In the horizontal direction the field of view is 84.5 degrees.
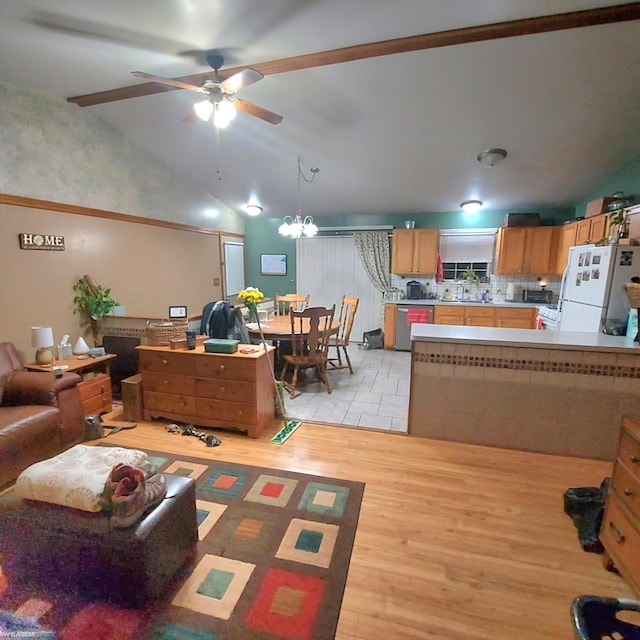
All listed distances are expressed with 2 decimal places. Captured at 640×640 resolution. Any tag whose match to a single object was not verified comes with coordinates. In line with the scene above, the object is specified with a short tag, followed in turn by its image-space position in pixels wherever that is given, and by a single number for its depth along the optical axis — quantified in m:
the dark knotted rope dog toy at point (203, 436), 2.81
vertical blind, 6.40
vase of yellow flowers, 3.13
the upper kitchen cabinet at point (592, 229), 3.87
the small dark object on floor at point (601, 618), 0.94
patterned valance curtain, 6.12
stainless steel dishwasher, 5.62
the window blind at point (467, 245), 5.79
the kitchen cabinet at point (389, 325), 5.88
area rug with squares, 1.39
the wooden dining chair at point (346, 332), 4.48
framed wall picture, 6.77
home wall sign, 3.14
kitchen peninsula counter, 2.54
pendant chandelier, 4.36
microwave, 5.39
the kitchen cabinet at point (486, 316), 5.23
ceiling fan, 2.19
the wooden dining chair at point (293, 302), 5.20
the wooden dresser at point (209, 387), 2.87
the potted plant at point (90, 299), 3.69
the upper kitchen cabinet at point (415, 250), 5.76
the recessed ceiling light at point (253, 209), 6.11
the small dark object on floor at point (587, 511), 1.80
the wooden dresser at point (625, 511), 1.51
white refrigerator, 2.89
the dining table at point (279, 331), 3.91
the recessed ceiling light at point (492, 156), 3.76
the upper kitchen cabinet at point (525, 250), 5.20
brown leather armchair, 2.22
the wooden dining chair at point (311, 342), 3.68
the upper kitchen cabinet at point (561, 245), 4.81
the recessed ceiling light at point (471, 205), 5.22
